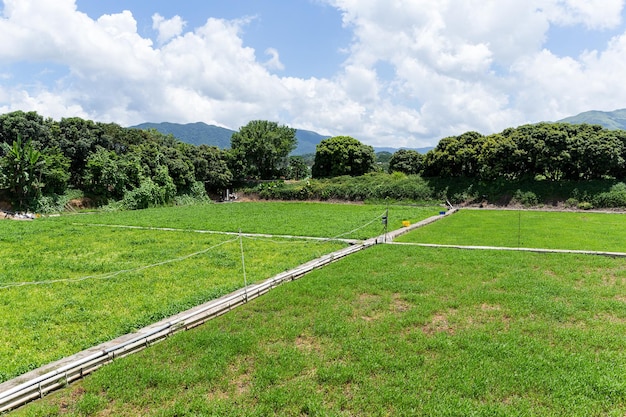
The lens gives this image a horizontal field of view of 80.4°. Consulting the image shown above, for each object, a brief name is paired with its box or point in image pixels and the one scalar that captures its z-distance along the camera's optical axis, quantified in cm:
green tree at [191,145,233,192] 3881
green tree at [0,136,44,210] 2455
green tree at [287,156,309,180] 5653
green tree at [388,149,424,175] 5238
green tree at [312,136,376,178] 4416
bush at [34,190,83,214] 2639
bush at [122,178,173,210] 3047
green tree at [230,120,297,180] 4391
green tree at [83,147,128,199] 2973
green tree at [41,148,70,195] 2686
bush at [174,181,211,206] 3545
